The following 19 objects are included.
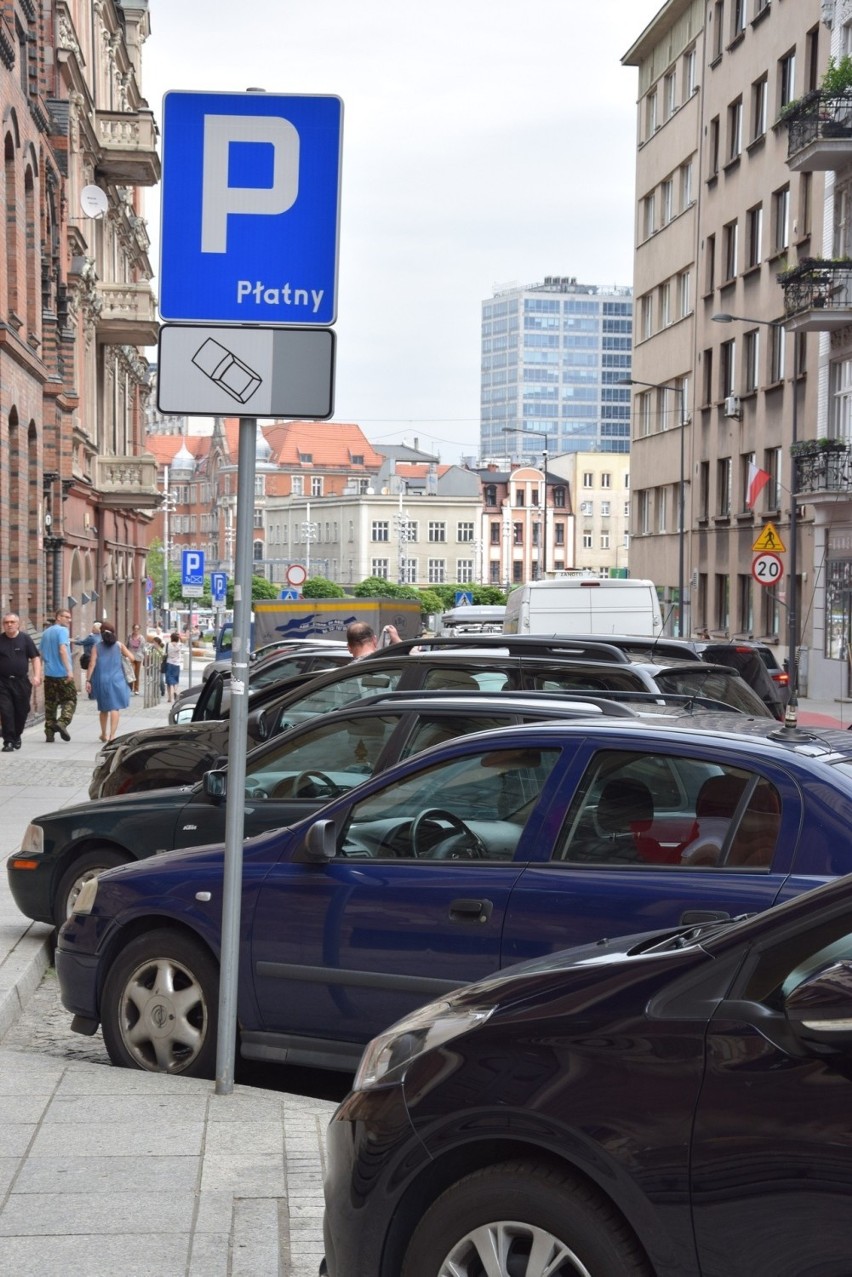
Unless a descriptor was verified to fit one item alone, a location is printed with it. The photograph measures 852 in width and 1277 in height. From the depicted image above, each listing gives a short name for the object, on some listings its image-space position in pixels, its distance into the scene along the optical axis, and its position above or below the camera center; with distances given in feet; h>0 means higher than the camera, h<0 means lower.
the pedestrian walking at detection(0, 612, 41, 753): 71.67 -5.31
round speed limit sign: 106.42 -0.55
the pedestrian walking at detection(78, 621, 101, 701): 91.63 -5.03
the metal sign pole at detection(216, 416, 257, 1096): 19.27 -2.76
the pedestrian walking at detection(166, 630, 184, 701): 135.95 -9.58
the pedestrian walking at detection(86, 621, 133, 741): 74.38 -5.29
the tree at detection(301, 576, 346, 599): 372.58 -7.34
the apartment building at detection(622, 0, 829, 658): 146.41 +26.26
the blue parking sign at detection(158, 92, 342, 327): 19.13 +3.82
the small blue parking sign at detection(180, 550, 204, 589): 124.81 -0.82
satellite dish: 124.26 +25.84
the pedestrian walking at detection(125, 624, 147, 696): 152.60 -8.39
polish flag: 129.08 +5.77
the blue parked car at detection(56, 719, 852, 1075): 18.24 -3.62
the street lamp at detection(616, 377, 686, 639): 170.33 +5.05
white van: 73.10 -2.12
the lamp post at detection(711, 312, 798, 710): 119.65 -0.36
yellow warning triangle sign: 104.78 +1.12
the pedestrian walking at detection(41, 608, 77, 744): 76.07 -5.73
